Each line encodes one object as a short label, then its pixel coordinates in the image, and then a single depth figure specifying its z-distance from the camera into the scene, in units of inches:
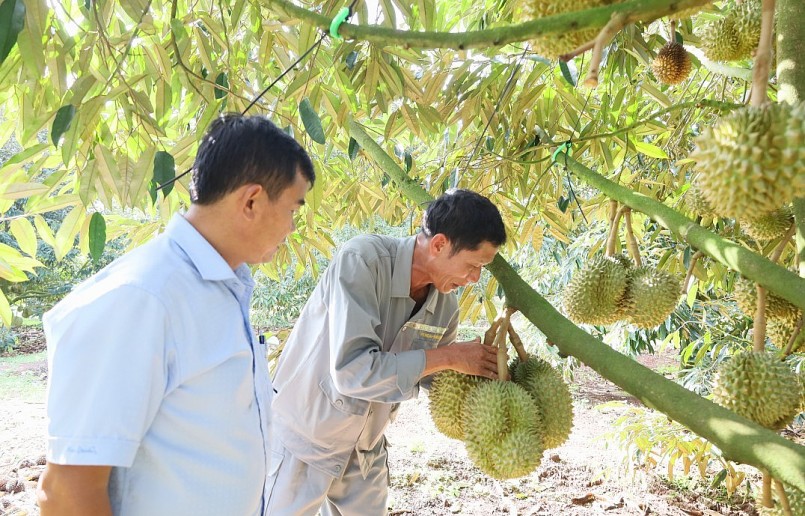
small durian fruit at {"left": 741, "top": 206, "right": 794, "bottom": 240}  52.6
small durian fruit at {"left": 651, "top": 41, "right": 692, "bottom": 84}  64.1
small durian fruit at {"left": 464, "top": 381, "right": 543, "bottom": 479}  57.2
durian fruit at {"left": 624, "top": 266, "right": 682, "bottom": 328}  61.9
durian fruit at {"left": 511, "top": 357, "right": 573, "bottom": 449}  61.0
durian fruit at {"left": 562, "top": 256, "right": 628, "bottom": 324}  64.7
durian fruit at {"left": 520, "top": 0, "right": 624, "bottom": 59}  34.0
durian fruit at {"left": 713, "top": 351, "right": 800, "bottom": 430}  44.6
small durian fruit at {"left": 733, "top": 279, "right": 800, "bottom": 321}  50.3
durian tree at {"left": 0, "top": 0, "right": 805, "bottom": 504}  31.7
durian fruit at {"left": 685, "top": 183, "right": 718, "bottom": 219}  60.2
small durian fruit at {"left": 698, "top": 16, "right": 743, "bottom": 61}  52.9
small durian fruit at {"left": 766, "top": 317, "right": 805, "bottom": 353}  53.1
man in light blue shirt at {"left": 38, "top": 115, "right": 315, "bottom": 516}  35.1
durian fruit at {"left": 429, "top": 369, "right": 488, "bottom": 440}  62.9
